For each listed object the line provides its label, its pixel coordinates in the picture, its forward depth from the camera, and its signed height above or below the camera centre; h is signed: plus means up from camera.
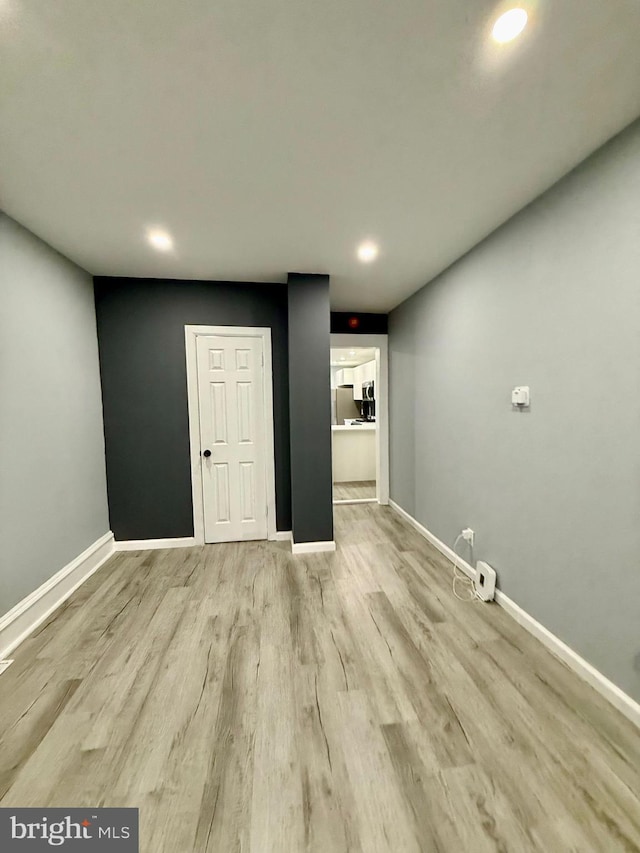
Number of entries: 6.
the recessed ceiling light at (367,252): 2.42 +1.18
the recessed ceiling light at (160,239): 2.21 +1.19
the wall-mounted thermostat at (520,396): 1.94 +0.03
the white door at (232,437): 3.18 -0.31
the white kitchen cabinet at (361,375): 6.42 +0.61
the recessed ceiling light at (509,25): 0.99 +1.18
